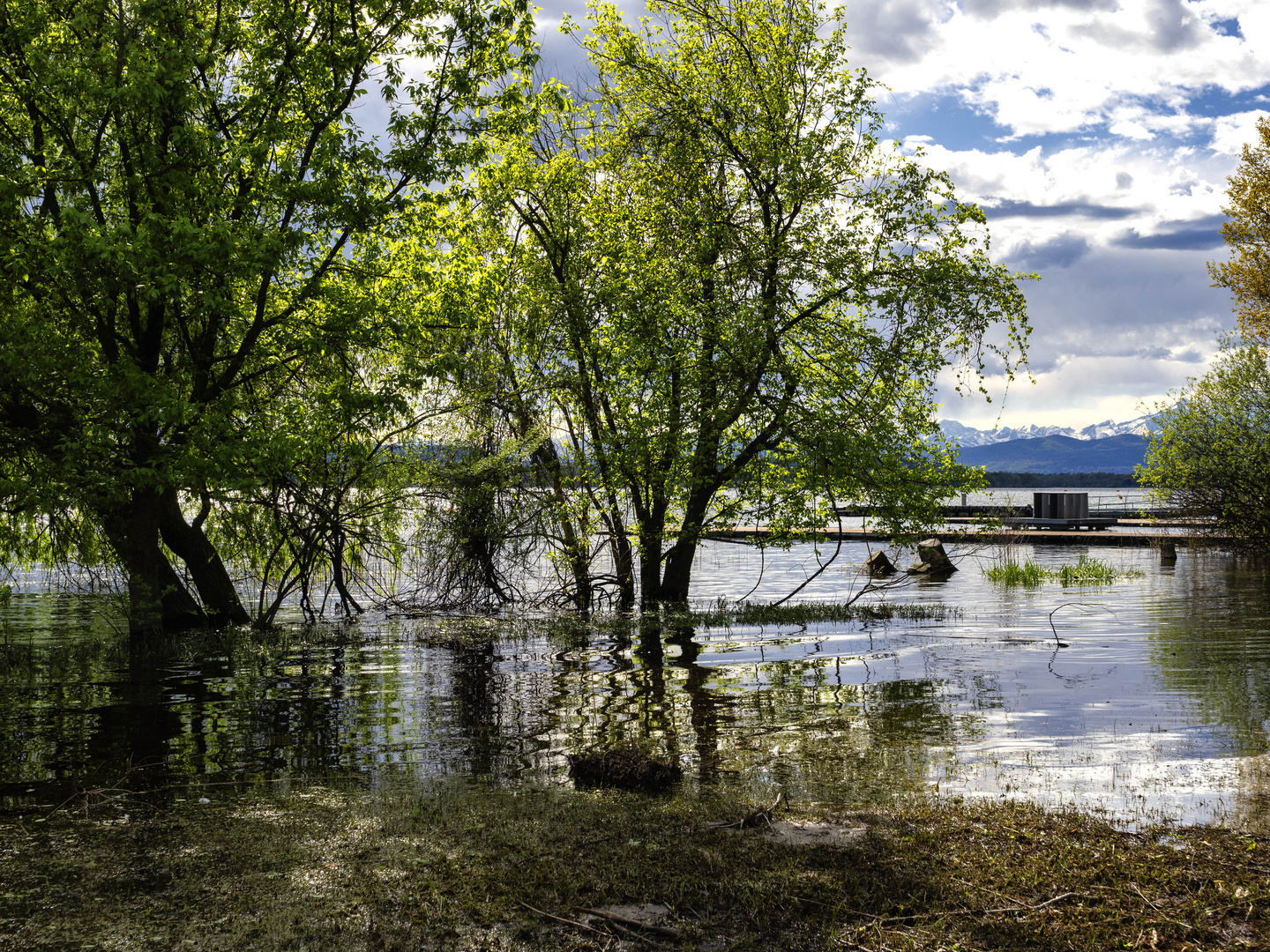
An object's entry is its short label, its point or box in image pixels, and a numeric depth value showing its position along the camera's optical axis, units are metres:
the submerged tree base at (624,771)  8.24
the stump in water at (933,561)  37.56
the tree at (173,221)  14.41
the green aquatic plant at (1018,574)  33.06
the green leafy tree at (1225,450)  35.41
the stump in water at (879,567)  34.67
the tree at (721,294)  20.34
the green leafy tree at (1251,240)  36.22
